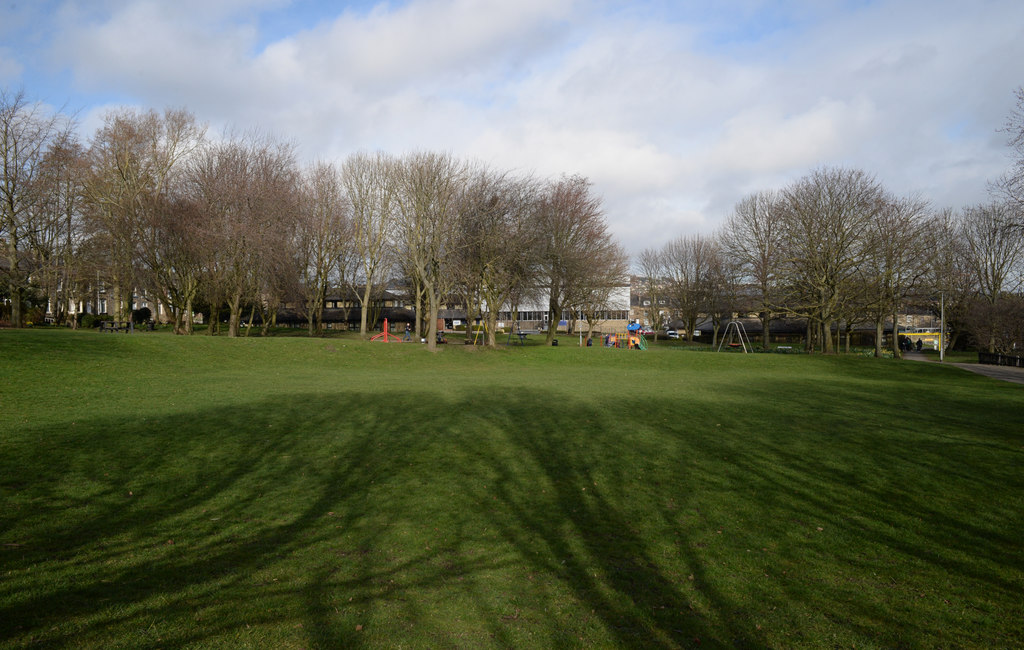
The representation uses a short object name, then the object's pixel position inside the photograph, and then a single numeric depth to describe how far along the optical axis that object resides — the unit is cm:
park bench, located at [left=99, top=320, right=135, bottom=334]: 4076
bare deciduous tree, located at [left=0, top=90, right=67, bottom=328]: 4016
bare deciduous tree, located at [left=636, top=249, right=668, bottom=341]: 8244
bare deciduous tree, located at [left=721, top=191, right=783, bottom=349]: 4816
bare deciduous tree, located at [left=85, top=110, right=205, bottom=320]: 4097
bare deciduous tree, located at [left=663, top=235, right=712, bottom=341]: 7231
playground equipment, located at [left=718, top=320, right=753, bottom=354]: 5044
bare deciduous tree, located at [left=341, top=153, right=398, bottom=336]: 5022
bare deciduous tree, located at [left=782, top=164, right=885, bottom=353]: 4397
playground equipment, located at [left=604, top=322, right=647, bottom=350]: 5453
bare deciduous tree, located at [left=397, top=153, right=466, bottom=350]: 3975
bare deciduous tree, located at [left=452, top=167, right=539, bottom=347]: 4147
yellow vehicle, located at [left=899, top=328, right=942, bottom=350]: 7294
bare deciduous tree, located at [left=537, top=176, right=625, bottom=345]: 4922
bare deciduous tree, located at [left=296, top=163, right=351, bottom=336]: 5172
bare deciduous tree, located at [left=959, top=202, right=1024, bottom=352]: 5900
